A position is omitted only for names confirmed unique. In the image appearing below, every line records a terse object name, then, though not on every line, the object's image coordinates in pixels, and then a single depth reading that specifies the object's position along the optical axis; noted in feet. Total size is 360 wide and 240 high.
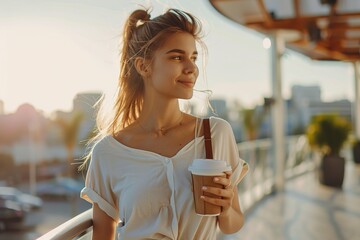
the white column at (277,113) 22.08
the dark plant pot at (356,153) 32.01
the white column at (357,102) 35.29
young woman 3.96
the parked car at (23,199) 104.24
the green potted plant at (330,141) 22.30
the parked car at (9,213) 92.17
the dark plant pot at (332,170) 22.35
